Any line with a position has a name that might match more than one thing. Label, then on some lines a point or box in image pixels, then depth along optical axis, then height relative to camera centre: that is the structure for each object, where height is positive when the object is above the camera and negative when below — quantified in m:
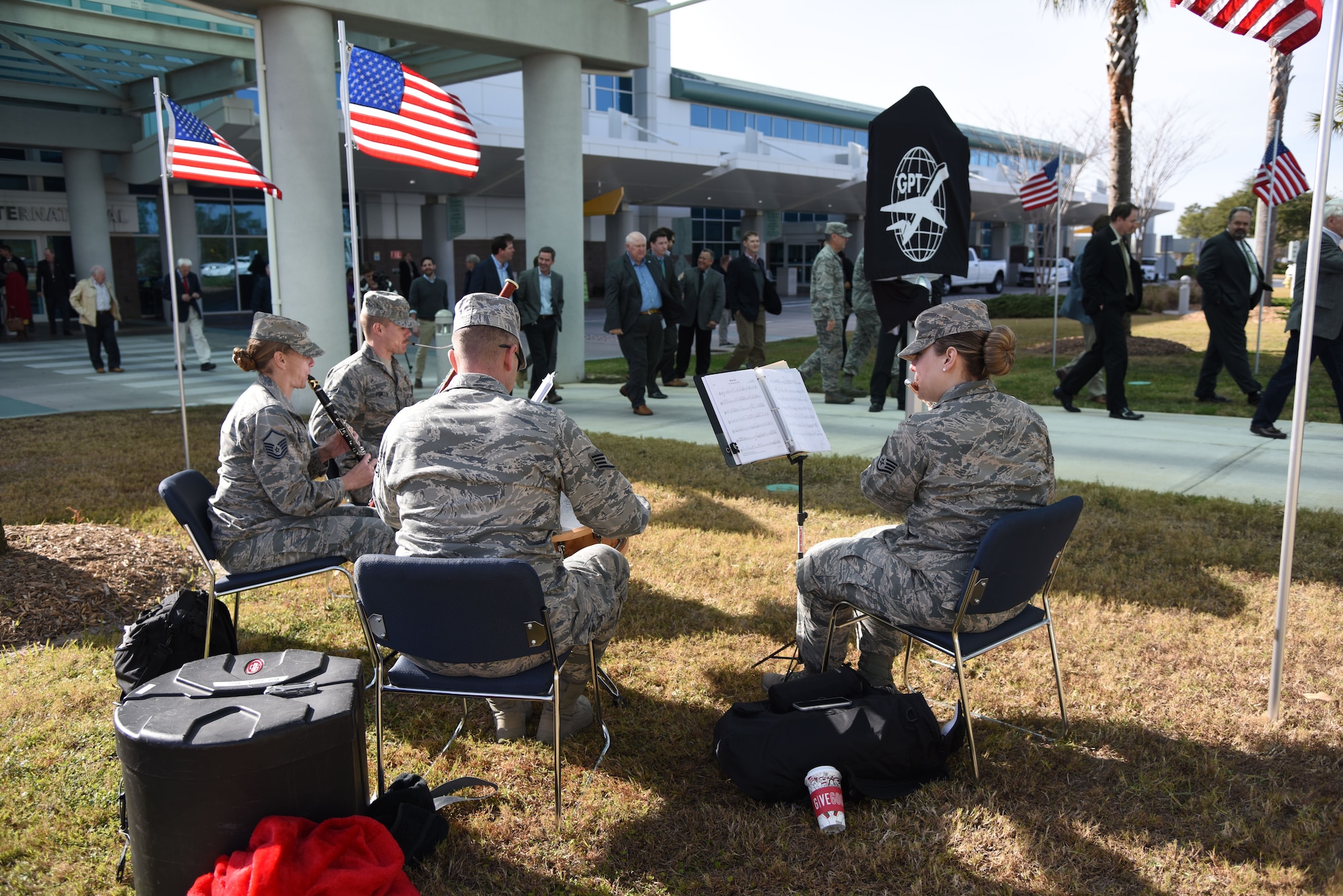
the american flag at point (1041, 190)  16.52 +1.77
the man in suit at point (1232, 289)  9.76 +0.03
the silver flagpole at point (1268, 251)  18.38 +0.87
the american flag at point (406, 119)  7.25 +1.38
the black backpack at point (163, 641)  3.75 -1.38
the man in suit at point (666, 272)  11.60 +0.26
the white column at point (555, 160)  13.45 +1.89
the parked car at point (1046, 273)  33.91 +0.82
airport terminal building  11.04 +3.34
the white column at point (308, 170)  10.71 +1.41
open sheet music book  3.95 -0.51
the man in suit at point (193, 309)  15.83 -0.26
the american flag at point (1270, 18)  3.66 +1.07
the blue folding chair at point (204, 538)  3.98 -1.04
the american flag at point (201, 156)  7.58 +1.09
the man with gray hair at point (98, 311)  14.87 -0.29
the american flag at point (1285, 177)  13.26 +1.60
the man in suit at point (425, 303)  13.67 -0.15
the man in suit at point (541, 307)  11.10 -0.17
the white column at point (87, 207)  22.69 +2.06
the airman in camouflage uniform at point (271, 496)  4.17 -0.90
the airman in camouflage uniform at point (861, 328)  11.03 -0.42
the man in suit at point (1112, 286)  9.41 +0.07
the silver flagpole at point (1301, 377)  3.43 -0.32
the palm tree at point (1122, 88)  16.45 +3.55
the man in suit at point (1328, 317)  7.70 -0.20
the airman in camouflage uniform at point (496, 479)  3.12 -0.62
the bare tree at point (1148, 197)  32.88 +3.35
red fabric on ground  2.37 -1.45
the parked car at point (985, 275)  35.44 +0.66
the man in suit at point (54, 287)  20.86 +0.15
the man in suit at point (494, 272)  11.09 +0.25
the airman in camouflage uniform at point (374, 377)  5.48 -0.49
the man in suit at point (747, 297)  12.34 -0.05
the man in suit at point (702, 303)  12.70 -0.13
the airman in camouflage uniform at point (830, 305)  10.88 -0.14
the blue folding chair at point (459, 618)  2.86 -1.01
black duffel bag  3.25 -1.55
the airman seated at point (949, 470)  3.38 -0.63
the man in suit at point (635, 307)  10.83 -0.16
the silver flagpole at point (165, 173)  7.71 +0.98
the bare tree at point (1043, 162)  30.27 +4.50
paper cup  3.08 -1.64
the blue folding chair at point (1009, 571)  3.19 -0.97
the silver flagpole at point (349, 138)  6.88 +1.15
